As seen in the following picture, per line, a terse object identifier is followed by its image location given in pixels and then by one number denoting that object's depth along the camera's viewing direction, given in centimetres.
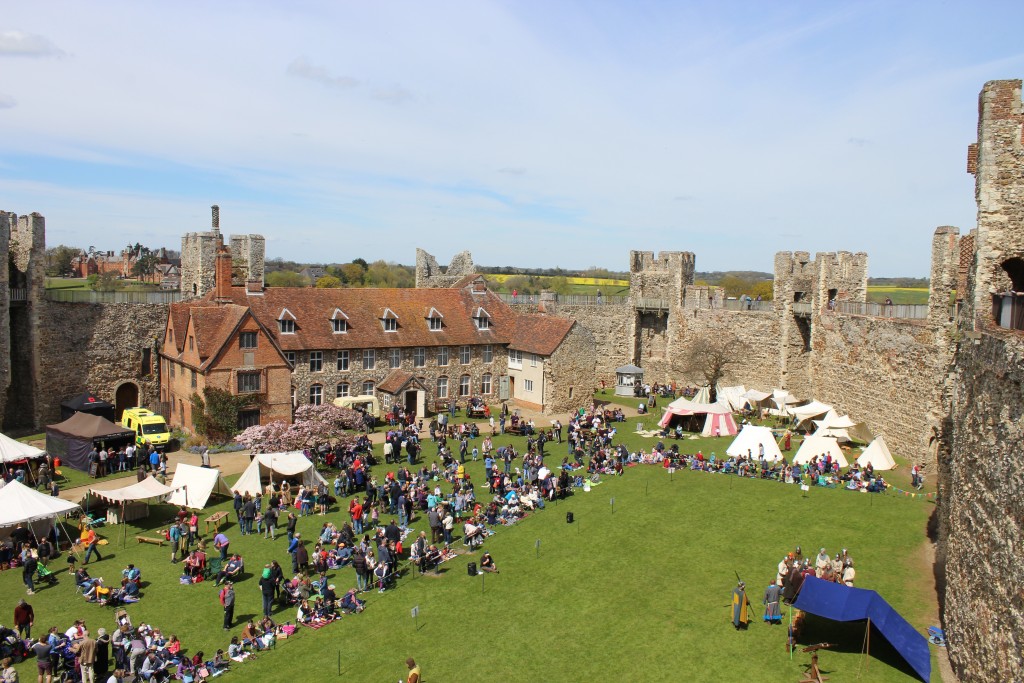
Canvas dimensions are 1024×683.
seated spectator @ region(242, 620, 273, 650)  1659
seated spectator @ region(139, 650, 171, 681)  1502
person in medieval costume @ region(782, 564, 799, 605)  1777
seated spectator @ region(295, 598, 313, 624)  1778
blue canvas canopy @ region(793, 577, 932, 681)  1479
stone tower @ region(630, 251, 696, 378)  4912
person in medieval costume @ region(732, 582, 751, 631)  1681
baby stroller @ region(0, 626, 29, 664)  1583
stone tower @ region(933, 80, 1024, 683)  1109
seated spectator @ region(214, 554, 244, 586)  1941
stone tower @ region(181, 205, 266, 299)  3916
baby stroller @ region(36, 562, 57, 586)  1945
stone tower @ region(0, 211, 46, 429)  3431
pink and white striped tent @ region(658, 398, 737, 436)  3512
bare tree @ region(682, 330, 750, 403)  4319
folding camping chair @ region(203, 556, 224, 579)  1984
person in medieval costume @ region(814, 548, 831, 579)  1827
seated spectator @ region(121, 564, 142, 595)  1855
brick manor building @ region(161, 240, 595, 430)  3397
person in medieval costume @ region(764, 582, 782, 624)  1717
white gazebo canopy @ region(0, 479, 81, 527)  2034
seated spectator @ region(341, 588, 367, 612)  1838
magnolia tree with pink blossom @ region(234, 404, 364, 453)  2895
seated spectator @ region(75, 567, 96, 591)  1873
